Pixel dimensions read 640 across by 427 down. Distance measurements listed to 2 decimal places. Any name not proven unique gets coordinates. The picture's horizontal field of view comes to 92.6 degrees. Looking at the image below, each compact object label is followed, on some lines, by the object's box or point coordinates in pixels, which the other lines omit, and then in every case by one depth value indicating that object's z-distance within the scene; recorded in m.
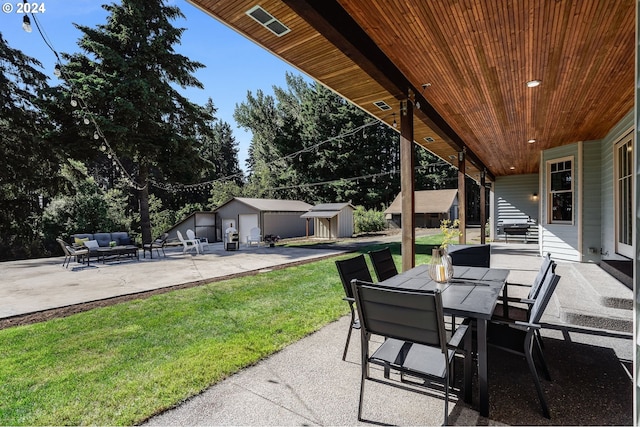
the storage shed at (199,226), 19.67
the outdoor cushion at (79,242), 10.19
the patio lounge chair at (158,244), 11.03
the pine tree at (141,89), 13.05
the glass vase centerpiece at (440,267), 2.84
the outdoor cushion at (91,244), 9.69
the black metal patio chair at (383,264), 3.38
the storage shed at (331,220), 17.92
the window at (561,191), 6.84
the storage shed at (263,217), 18.22
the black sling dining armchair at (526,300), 2.62
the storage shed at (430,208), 25.11
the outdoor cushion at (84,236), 11.12
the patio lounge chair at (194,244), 12.09
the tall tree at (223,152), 36.62
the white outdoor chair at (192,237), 12.78
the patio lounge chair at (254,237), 15.79
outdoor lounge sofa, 9.48
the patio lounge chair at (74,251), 8.98
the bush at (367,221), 21.92
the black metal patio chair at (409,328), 1.75
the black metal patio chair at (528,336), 1.95
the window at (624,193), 4.54
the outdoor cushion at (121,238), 11.62
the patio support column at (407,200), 4.21
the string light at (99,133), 6.75
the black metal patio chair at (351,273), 2.73
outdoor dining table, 1.94
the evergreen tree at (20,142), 12.72
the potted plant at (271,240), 14.37
